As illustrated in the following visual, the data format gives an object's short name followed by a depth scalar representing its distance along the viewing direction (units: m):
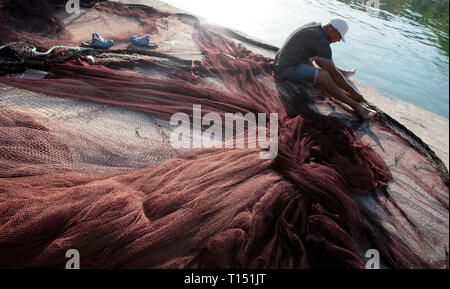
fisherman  3.40
